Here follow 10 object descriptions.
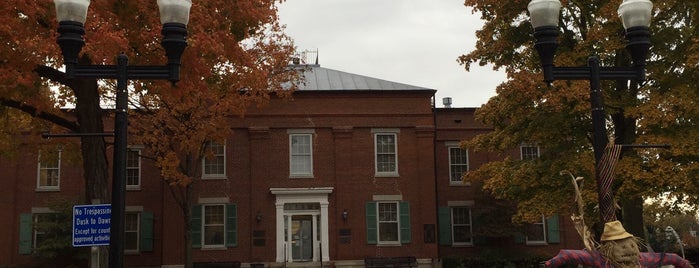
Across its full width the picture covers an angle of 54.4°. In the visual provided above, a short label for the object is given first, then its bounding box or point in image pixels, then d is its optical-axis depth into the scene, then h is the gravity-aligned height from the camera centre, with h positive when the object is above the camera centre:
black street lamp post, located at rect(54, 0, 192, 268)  7.75 +1.90
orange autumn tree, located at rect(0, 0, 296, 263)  11.48 +3.24
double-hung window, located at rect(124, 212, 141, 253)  27.86 -0.20
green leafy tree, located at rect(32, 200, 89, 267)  25.53 -0.41
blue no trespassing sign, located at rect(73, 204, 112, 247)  8.87 +0.02
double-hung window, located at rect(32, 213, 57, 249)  25.60 +0.04
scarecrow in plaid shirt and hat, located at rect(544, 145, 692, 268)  6.06 -0.32
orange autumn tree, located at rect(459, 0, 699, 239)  15.14 +2.66
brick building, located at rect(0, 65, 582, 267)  27.47 +1.38
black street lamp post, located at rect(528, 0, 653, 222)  7.84 +2.05
